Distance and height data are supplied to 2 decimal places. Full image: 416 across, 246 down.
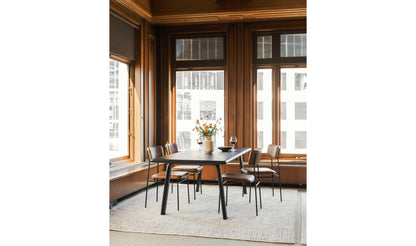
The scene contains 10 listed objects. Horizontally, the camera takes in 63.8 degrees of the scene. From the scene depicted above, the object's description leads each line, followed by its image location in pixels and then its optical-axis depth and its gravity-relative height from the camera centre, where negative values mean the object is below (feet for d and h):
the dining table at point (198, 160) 12.16 -1.47
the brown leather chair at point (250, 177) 13.45 -2.33
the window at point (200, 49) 20.85 +4.51
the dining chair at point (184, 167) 16.87 -2.49
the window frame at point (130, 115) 18.94 +0.30
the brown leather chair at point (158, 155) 14.28 -1.60
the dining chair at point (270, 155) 15.79 -1.74
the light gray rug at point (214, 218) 10.94 -3.73
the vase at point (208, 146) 15.21 -1.17
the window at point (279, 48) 19.85 +4.35
